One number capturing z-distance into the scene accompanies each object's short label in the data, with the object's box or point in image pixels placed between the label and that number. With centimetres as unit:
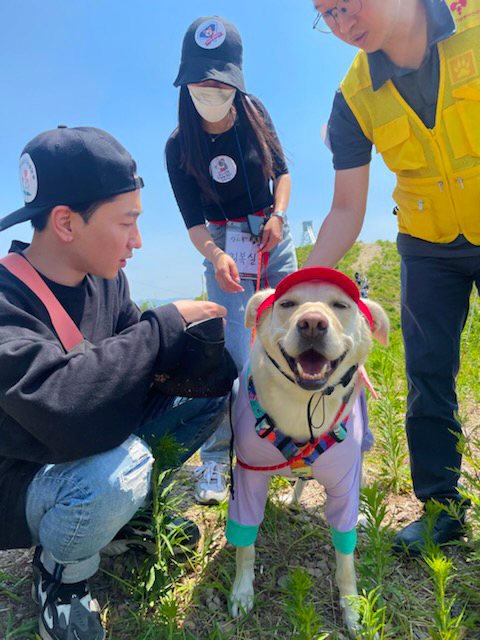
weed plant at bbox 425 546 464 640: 131
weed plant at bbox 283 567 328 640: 127
